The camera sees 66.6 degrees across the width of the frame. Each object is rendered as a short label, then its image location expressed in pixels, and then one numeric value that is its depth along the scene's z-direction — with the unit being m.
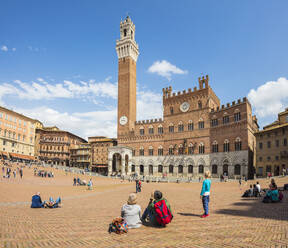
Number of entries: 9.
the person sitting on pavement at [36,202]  11.73
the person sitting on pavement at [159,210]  7.09
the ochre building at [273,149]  37.75
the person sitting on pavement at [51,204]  11.78
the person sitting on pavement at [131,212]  7.05
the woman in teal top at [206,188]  8.40
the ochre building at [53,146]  75.38
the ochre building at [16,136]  58.56
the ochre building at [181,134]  42.75
